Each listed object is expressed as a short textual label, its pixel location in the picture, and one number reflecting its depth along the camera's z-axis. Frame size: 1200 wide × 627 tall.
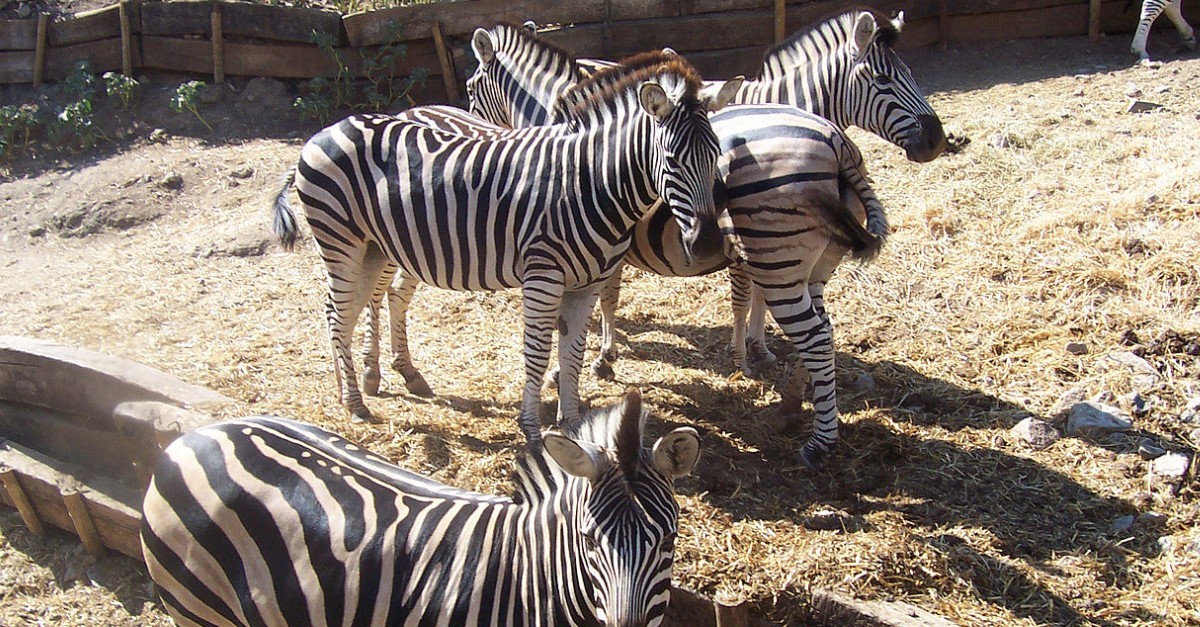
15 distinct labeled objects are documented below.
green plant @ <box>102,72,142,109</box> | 11.29
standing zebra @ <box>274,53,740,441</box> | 4.98
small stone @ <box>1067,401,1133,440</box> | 5.42
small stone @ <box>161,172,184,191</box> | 10.43
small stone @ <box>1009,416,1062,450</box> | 5.42
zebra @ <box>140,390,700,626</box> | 3.11
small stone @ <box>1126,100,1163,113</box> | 9.15
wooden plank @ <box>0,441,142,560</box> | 5.44
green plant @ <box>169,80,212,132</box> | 11.14
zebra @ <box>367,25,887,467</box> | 5.13
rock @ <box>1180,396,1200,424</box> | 5.44
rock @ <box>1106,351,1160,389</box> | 5.73
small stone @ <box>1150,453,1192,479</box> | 5.02
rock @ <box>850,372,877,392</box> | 6.13
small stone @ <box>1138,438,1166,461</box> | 5.23
